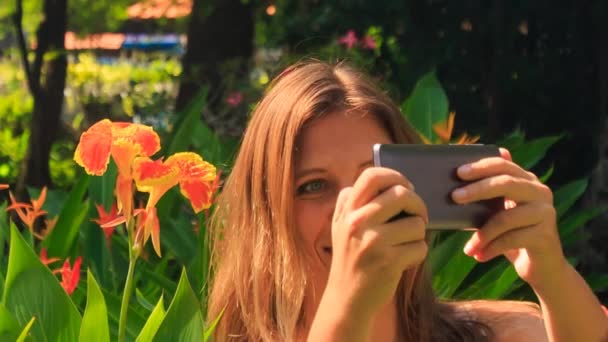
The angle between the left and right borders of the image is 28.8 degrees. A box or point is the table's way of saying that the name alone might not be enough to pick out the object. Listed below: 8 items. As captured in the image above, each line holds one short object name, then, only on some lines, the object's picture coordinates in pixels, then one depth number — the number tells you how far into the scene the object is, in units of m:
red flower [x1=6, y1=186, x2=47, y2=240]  2.50
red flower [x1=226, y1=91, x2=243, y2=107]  6.16
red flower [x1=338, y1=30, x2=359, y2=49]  5.75
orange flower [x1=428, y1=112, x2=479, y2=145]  3.21
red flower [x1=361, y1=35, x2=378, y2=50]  5.80
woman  1.33
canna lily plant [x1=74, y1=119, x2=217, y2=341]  1.71
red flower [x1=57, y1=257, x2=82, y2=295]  2.25
